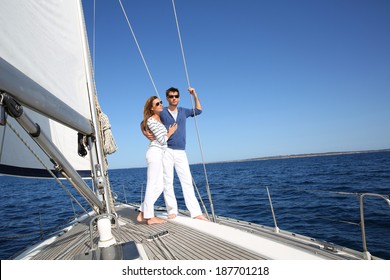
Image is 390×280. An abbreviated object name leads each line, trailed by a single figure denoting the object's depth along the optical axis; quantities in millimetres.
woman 3203
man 3461
